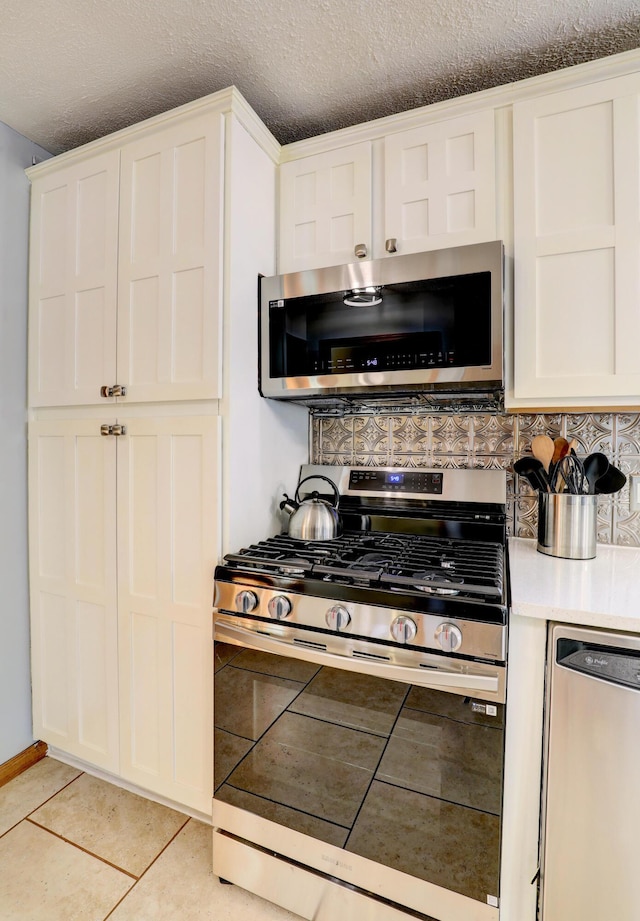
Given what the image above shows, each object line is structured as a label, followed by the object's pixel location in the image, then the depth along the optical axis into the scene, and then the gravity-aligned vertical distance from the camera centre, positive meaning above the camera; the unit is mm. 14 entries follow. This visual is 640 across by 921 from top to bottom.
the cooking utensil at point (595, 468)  1482 -32
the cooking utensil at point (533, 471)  1547 -45
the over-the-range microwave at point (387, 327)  1326 +407
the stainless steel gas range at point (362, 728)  1054 -680
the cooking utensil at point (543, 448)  1541 +33
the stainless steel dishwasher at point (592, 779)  1021 -728
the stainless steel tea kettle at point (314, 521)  1581 -220
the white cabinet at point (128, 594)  1460 -481
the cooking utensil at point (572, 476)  1464 -57
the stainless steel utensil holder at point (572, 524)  1455 -212
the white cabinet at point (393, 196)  1417 +852
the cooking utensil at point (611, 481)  1458 -72
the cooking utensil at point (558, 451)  1543 +22
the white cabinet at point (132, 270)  1445 +639
